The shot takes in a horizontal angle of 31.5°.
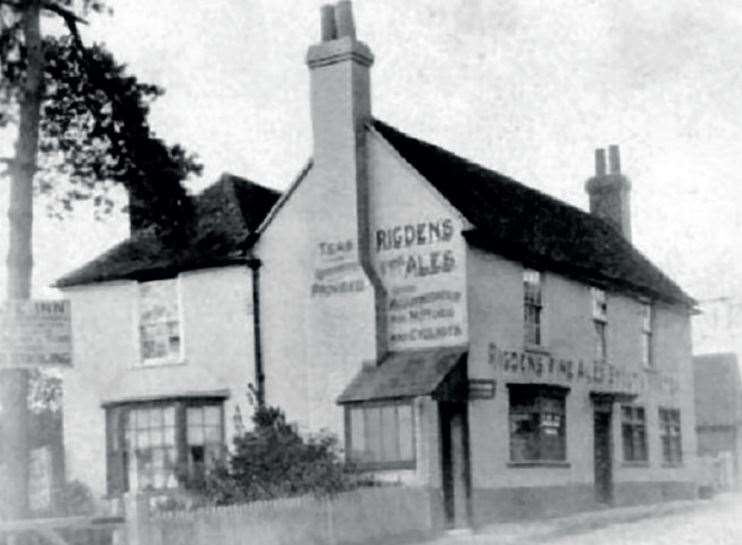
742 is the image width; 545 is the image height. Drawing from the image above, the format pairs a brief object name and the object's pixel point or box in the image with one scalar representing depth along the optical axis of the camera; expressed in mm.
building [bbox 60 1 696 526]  25500
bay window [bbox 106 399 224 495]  27812
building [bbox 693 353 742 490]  57312
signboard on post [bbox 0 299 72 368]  15328
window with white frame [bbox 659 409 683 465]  36125
